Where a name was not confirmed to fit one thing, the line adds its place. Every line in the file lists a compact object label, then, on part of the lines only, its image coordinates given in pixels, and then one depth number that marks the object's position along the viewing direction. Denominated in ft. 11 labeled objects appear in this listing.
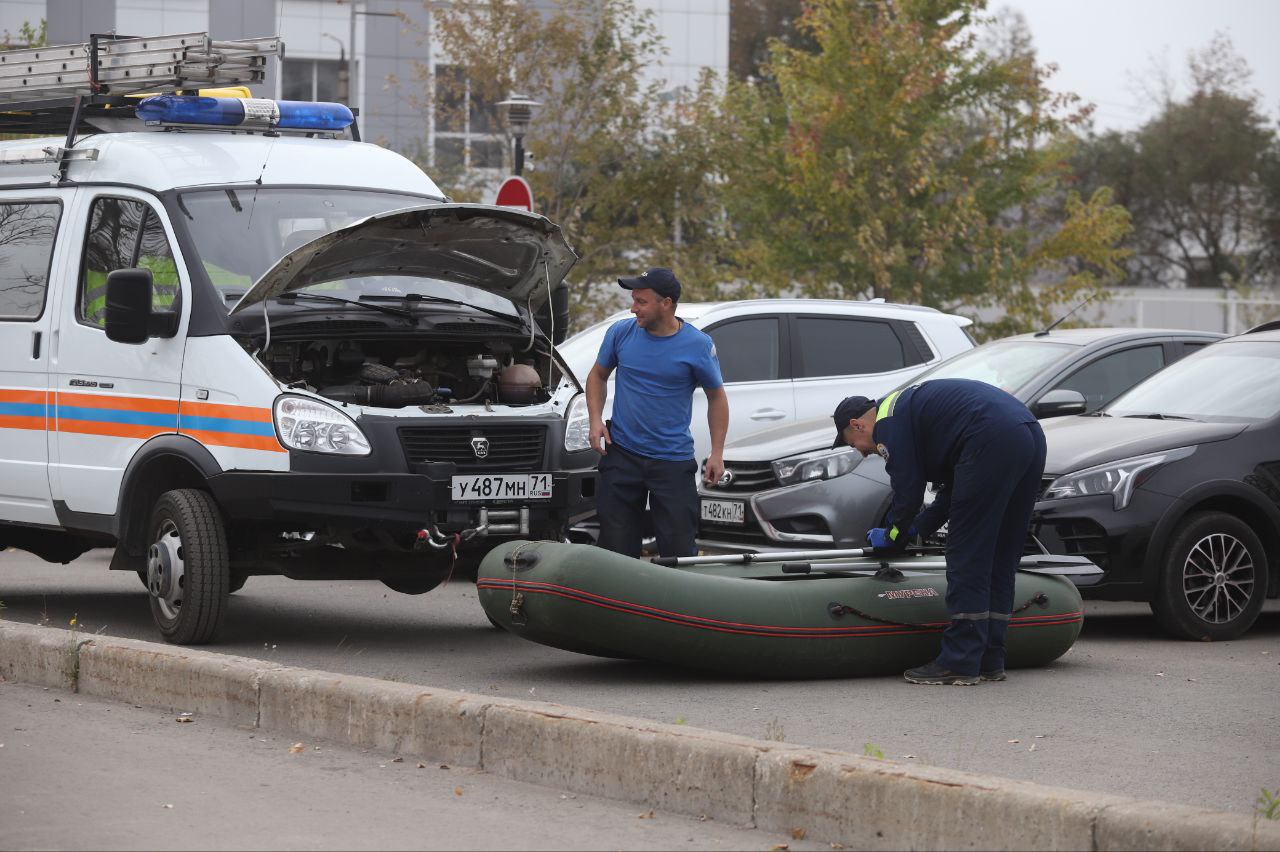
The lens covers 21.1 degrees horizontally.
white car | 75.34
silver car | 61.85
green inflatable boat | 46.71
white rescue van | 52.03
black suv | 58.46
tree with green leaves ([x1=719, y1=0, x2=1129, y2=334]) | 144.88
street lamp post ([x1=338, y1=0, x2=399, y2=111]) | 204.07
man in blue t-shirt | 54.50
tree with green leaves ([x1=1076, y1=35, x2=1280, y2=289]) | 379.51
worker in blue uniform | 47.41
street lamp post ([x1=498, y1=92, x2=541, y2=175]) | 121.96
